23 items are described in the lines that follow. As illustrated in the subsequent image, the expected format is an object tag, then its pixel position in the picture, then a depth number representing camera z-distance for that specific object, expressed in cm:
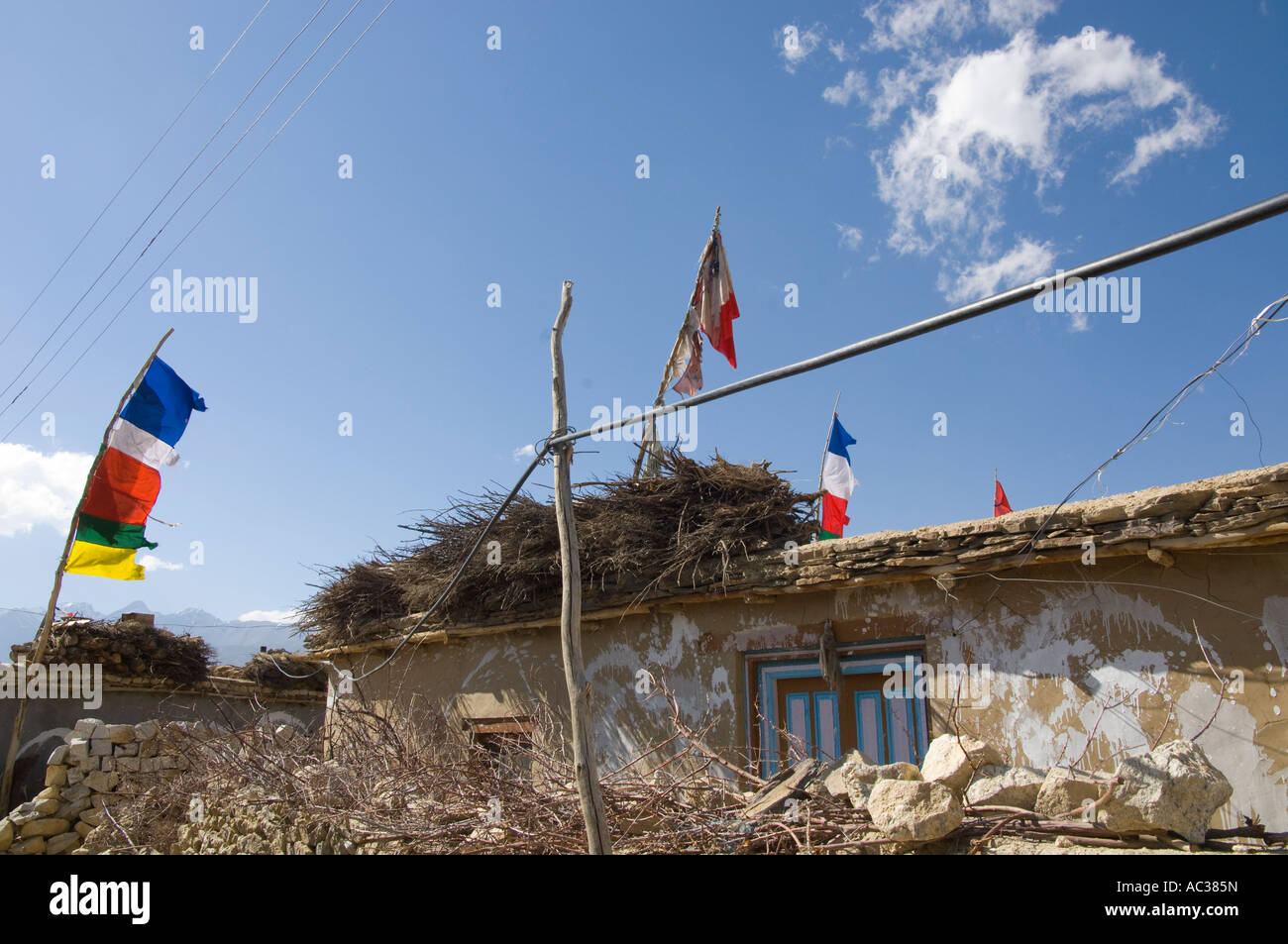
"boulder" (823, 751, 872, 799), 440
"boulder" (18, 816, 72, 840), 930
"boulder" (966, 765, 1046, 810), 390
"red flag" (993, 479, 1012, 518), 1467
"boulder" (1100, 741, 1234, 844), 340
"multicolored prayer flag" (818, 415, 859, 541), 1023
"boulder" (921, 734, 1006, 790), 400
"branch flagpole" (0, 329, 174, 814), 1050
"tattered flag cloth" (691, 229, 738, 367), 960
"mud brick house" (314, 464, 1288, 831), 443
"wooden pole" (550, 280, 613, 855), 396
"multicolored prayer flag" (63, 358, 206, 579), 1055
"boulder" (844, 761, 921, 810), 416
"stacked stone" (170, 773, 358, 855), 580
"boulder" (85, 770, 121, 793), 978
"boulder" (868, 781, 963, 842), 363
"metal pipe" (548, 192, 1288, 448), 263
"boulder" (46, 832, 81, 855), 935
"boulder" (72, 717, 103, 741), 997
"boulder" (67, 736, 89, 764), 981
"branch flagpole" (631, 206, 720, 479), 818
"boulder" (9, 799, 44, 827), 929
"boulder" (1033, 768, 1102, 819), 375
